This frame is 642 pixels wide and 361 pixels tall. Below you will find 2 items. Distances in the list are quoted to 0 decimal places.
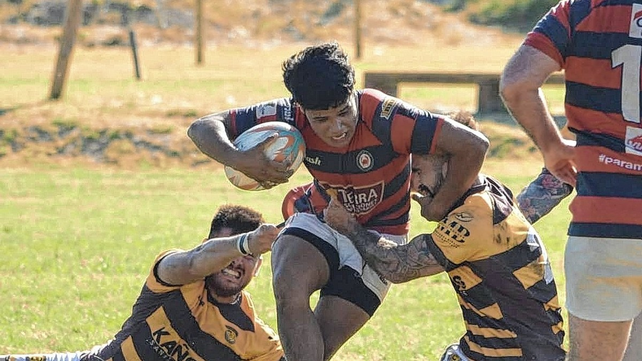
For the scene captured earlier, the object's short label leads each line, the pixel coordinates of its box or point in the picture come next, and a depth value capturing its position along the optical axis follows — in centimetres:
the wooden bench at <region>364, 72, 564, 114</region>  4256
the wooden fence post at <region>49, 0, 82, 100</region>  4766
